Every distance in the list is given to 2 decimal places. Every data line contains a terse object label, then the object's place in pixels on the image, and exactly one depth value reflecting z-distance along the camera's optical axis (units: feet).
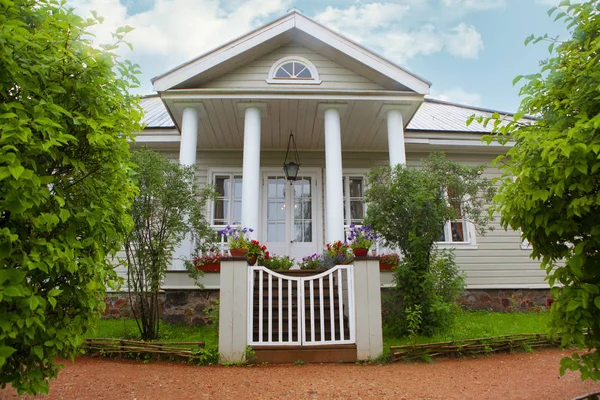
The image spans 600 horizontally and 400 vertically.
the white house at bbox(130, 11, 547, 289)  23.12
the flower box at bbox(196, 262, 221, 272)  22.06
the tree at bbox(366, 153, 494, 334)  17.74
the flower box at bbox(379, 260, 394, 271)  22.67
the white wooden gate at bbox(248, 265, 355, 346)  15.02
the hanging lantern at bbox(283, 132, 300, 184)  26.86
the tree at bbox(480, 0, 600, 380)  7.15
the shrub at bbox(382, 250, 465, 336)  17.49
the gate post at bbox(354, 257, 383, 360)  14.89
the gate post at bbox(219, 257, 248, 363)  14.61
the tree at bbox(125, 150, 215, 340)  17.61
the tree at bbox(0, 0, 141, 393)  6.20
